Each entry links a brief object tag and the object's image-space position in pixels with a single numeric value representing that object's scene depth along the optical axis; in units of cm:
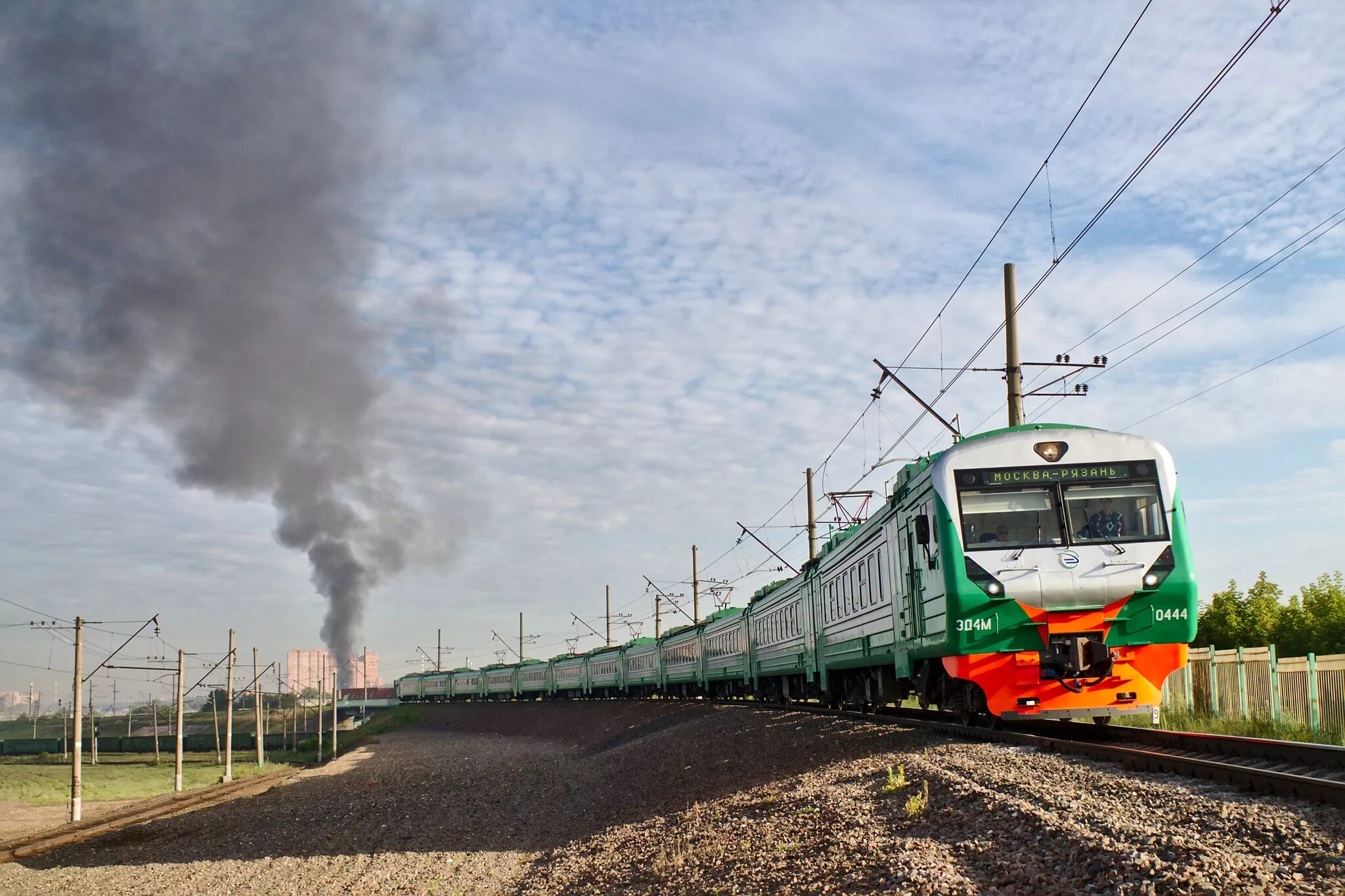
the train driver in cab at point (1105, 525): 1341
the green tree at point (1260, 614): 2747
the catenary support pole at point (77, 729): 3309
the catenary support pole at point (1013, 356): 1967
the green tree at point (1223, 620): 2841
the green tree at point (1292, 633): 2636
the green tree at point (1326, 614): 2550
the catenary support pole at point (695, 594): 5686
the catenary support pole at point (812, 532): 3811
